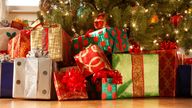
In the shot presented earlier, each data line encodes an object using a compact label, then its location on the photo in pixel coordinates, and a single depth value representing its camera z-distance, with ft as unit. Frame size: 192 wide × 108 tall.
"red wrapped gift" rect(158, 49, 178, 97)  6.79
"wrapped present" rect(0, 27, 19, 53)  7.36
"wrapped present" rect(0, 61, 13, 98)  6.19
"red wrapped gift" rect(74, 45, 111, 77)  5.88
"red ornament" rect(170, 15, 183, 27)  8.18
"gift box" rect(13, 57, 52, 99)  5.78
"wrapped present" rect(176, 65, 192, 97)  6.96
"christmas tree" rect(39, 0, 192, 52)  7.33
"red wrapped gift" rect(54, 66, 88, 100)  5.76
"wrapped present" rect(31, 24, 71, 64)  6.02
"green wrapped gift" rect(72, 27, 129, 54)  6.19
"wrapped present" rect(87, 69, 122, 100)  5.85
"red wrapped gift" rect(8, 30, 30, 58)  6.64
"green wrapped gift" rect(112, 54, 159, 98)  6.27
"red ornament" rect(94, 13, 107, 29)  6.92
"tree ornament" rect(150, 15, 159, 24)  7.63
